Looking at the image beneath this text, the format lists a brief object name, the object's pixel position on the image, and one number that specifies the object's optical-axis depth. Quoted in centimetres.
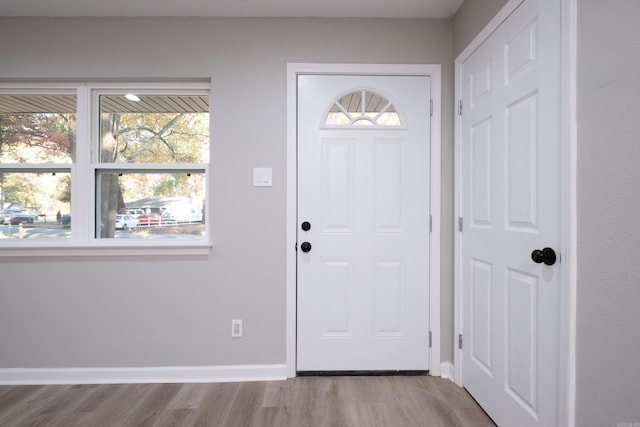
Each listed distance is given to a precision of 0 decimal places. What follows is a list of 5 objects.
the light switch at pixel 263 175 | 206
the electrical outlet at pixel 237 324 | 205
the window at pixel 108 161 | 212
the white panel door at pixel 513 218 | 123
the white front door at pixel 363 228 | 206
